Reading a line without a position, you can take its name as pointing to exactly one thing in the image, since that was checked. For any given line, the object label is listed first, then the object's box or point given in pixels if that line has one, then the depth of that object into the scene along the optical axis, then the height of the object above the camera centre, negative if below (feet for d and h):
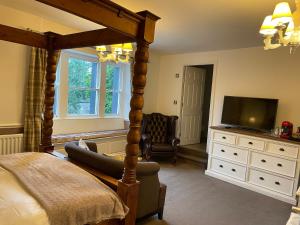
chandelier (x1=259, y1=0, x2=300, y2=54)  5.97 +2.22
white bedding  4.60 -2.54
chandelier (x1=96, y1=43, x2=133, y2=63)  9.80 +1.92
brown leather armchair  15.89 -2.79
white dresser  11.43 -3.10
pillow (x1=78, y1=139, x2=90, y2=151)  9.56 -2.16
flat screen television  13.04 -0.45
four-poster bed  4.88 +1.65
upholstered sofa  7.38 -2.55
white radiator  10.91 -2.70
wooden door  18.44 -0.30
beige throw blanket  5.20 -2.50
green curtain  11.48 -0.50
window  13.91 +0.46
